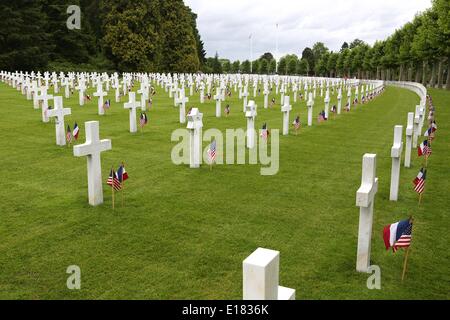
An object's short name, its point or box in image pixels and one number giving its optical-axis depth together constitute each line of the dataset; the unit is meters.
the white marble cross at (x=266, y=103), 23.47
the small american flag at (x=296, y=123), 14.29
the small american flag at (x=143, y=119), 13.73
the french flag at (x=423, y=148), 9.50
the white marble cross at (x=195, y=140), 9.37
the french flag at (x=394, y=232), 4.68
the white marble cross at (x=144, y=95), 19.28
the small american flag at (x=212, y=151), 9.16
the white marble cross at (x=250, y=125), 11.88
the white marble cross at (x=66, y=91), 24.77
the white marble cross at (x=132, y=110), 13.80
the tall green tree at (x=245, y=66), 130.12
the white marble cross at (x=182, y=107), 16.12
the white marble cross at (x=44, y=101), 14.79
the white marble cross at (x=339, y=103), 21.34
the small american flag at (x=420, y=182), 6.88
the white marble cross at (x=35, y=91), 18.36
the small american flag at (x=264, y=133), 12.15
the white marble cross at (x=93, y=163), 6.84
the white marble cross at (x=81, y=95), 20.84
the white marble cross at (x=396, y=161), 7.10
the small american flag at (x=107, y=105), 18.02
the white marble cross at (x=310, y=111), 16.70
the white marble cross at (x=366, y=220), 4.96
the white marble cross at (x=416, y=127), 11.32
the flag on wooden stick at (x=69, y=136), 10.59
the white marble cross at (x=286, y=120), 14.39
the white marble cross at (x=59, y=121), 11.35
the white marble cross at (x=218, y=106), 18.38
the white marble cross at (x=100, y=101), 17.64
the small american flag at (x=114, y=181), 6.71
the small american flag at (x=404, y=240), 4.69
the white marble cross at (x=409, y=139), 9.12
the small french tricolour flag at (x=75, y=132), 9.99
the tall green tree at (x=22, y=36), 42.81
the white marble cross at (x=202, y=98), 24.91
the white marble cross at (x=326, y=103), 18.78
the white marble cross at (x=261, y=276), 2.52
